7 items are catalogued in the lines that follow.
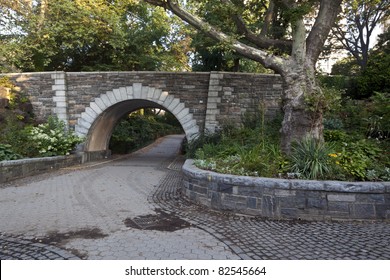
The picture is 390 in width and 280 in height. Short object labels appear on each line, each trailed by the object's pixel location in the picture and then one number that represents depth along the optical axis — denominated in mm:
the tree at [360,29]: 15688
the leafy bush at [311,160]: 4379
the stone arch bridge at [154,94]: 11026
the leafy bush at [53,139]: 9211
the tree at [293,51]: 5449
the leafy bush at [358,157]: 4418
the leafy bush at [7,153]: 7555
